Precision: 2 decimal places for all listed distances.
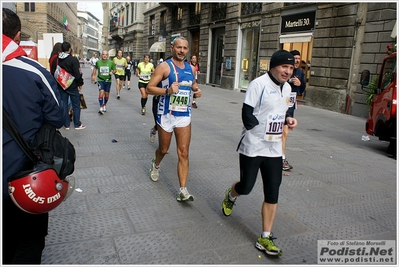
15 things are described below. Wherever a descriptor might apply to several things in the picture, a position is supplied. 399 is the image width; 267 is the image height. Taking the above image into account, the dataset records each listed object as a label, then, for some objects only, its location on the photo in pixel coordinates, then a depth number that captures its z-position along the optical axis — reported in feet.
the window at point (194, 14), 92.94
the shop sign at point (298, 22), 53.50
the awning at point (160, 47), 117.00
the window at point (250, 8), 67.26
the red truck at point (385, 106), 24.43
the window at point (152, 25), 132.02
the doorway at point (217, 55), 83.10
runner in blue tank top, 14.11
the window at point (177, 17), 104.83
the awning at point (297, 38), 53.83
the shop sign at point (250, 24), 67.48
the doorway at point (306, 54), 55.20
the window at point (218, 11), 80.48
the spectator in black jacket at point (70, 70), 25.55
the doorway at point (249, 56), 69.42
